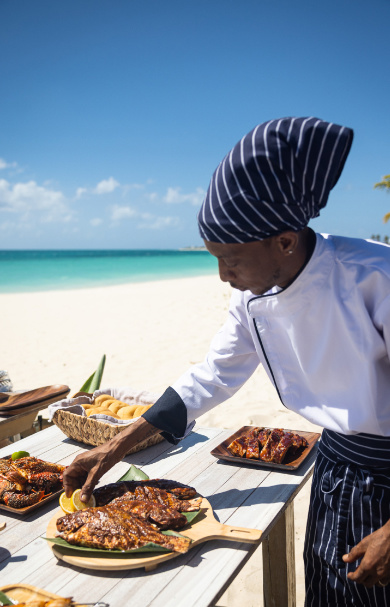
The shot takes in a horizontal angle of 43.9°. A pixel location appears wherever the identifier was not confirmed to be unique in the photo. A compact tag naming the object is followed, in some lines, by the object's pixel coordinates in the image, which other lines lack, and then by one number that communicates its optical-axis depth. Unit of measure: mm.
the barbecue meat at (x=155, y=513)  1473
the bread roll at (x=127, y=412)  2320
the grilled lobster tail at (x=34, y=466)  1852
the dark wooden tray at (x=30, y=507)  1657
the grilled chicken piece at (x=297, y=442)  2043
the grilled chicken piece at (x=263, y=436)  2062
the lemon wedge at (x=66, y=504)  1594
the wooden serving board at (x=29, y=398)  2947
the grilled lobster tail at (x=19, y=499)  1679
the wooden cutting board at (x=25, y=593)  1225
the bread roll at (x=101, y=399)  2525
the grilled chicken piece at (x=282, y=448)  1958
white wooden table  1271
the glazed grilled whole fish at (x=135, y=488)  1658
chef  1247
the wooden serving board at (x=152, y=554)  1327
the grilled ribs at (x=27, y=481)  1696
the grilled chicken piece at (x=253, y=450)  2008
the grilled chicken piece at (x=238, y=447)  2043
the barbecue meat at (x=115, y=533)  1367
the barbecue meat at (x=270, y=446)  1981
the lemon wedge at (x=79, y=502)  1600
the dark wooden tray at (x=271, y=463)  1943
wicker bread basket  2137
